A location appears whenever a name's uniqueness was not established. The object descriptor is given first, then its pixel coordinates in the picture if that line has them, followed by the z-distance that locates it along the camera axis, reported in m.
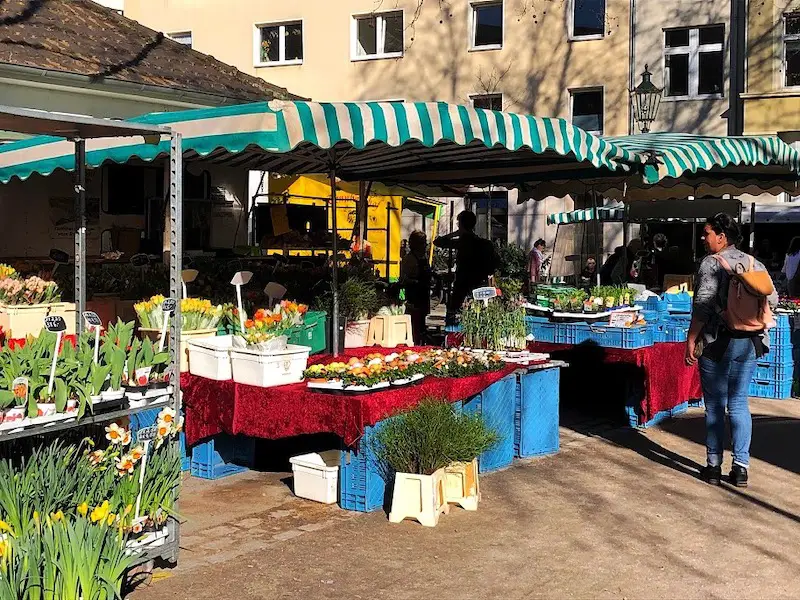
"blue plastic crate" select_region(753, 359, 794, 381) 10.22
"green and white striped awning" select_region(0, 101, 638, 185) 5.95
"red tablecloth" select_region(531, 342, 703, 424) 8.42
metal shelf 4.06
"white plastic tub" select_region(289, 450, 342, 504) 6.14
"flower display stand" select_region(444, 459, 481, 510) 5.95
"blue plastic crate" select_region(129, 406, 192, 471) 6.48
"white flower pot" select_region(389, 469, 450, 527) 5.70
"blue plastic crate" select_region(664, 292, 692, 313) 9.97
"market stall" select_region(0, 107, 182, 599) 3.68
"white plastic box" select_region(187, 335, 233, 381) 6.38
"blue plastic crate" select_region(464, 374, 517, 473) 6.89
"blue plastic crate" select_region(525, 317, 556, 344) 9.01
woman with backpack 6.47
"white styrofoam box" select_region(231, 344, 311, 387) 6.14
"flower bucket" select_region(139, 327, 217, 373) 6.69
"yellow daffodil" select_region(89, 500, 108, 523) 4.00
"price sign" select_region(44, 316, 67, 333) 4.27
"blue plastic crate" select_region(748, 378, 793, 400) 10.24
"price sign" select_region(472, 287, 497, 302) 7.97
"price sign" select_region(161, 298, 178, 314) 4.91
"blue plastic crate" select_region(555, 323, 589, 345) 8.74
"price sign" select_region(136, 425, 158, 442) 4.62
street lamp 13.70
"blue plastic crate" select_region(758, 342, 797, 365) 10.17
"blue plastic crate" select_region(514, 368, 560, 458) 7.33
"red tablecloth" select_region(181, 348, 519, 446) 5.82
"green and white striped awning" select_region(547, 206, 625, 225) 17.61
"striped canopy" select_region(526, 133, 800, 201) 9.02
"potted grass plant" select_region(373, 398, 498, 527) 5.68
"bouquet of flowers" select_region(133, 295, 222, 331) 6.79
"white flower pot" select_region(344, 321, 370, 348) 8.18
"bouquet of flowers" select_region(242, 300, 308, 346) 6.30
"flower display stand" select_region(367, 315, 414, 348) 8.31
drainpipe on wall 21.78
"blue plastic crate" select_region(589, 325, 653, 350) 8.44
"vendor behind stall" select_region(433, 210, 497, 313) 10.72
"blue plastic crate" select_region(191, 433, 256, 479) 6.79
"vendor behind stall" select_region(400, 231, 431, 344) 13.68
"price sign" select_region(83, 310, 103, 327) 4.61
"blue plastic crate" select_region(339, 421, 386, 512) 5.89
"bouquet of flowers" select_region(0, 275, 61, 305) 7.35
